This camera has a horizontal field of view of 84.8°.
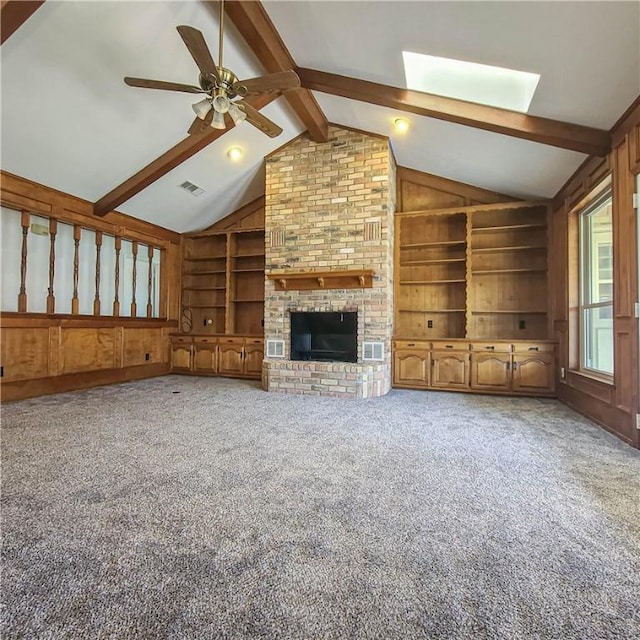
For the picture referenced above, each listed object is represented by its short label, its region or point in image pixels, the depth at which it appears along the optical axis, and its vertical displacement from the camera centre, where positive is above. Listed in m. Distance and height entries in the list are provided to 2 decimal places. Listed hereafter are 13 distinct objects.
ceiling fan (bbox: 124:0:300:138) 2.82 +2.03
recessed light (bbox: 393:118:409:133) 4.40 +2.62
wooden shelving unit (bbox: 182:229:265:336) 6.70 +0.92
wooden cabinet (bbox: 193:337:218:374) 6.39 -0.52
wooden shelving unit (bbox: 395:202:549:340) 5.29 +0.90
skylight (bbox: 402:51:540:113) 3.36 +2.52
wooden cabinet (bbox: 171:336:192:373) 6.63 -0.52
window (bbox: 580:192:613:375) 3.65 +0.51
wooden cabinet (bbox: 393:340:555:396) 4.77 -0.50
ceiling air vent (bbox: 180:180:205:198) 5.69 +2.30
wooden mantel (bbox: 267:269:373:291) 4.89 +0.72
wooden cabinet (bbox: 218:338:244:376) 6.20 -0.52
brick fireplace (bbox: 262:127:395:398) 4.93 +1.29
